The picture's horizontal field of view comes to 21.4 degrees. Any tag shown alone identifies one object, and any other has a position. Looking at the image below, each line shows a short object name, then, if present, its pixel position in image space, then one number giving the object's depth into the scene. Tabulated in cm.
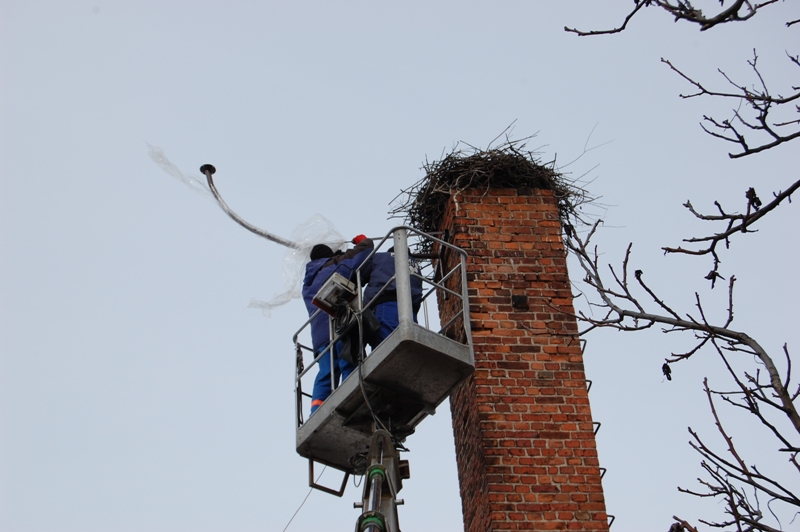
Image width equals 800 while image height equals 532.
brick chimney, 1522
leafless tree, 919
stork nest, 1851
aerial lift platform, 1510
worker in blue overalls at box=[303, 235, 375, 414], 1683
